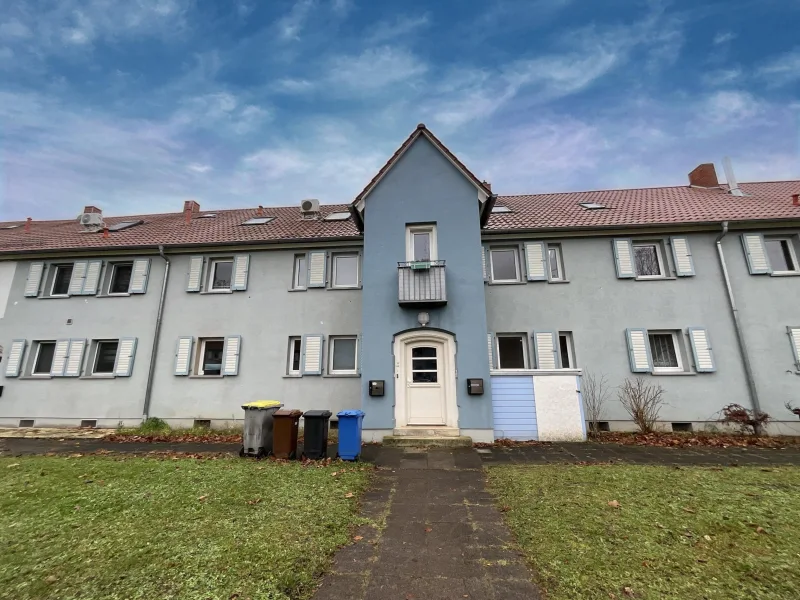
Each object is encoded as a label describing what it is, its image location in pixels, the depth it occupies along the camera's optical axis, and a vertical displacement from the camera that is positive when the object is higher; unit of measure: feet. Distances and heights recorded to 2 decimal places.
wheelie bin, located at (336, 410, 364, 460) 22.38 -2.85
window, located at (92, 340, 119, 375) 37.81 +3.88
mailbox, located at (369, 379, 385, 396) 28.32 +0.22
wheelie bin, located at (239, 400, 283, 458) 23.39 -2.65
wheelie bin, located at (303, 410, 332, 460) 22.86 -2.89
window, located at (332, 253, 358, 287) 37.35 +13.01
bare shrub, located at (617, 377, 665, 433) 30.37 -1.23
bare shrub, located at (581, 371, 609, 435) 31.58 -0.61
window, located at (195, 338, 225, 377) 36.73 +3.66
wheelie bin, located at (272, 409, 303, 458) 22.93 -2.93
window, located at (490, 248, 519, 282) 36.37 +13.14
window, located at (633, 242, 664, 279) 35.14 +12.93
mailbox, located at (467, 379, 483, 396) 27.68 +0.13
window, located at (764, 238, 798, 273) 33.81 +12.84
